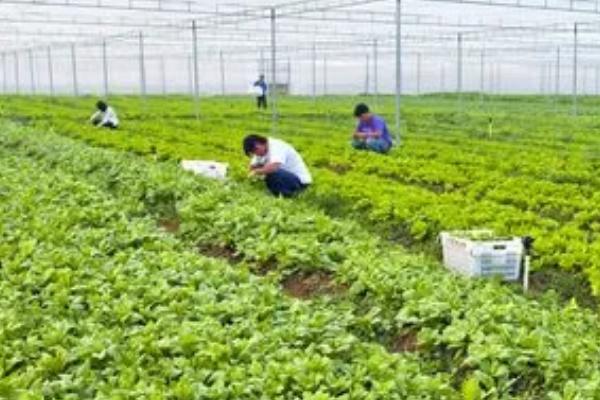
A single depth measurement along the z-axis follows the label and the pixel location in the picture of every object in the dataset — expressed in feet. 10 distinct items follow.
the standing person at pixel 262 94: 130.00
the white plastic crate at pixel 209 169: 43.77
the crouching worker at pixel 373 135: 54.49
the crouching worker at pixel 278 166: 38.11
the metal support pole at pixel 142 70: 93.20
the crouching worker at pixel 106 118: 76.13
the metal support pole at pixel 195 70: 79.77
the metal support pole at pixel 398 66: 58.75
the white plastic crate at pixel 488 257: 26.58
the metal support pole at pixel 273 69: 64.27
